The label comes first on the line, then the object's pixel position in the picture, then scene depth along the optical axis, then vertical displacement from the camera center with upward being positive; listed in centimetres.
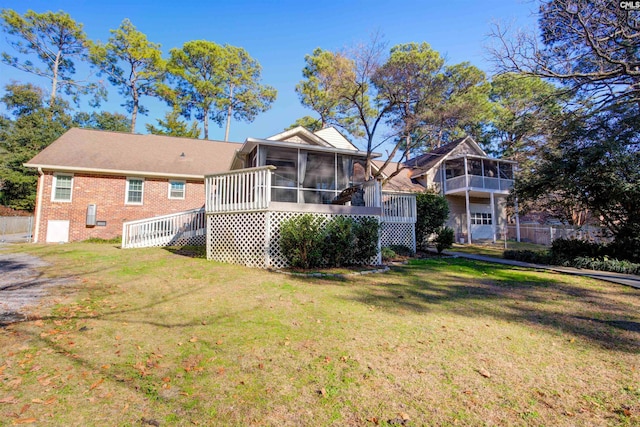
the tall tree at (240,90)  3045 +1503
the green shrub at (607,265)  866 -89
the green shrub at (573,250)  1007 -52
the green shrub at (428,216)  1320 +81
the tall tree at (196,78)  2908 +1534
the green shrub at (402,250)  1189 -60
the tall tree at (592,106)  892 +436
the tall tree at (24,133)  2380 +876
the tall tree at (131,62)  2808 +1629
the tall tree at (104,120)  3379 +1330
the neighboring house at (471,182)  2155 +380
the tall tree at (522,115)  1127 +652
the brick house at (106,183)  1445 +263
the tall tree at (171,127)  2855 +1017
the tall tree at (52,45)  2636 +1729
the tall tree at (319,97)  2543 +1220
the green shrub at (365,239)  914 -13
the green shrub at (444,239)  1258 -18
